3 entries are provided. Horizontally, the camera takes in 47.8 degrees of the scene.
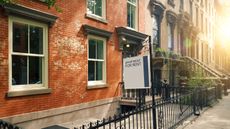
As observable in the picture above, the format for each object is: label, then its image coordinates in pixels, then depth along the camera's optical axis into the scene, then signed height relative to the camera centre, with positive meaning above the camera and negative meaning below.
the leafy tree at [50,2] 5.18 +1.35
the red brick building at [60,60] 7.63 +0.35
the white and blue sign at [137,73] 5.31 -0.08
